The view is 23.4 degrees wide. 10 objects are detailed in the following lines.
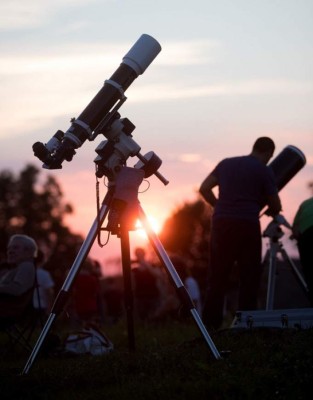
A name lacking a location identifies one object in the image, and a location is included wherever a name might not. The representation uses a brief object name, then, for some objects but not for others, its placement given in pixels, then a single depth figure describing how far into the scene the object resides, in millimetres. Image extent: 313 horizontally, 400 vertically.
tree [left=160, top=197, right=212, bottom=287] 80125
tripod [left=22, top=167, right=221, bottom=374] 6102
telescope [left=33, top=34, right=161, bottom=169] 6211
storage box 7301
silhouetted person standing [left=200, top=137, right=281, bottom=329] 8586
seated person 8859
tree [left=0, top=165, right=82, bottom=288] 73938
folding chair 8875
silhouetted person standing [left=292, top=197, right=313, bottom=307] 8625
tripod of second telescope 9188
